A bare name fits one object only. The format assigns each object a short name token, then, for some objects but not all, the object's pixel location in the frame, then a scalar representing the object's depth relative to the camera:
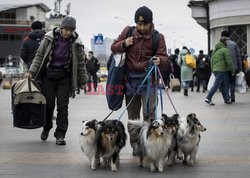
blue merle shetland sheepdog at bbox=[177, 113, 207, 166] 8.23
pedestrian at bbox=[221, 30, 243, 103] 18.94
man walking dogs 8.44
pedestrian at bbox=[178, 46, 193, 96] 24.86
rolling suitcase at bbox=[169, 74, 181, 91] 29.03
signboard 42.47
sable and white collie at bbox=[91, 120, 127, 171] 7.80
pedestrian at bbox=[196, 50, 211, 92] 28.53
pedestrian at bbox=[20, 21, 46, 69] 12.59
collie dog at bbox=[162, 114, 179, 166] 7.88
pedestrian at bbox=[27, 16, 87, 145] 9.98
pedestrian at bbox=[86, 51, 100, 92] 29.94
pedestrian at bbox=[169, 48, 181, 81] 32.34
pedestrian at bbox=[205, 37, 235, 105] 18.08
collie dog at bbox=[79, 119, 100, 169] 8.08
